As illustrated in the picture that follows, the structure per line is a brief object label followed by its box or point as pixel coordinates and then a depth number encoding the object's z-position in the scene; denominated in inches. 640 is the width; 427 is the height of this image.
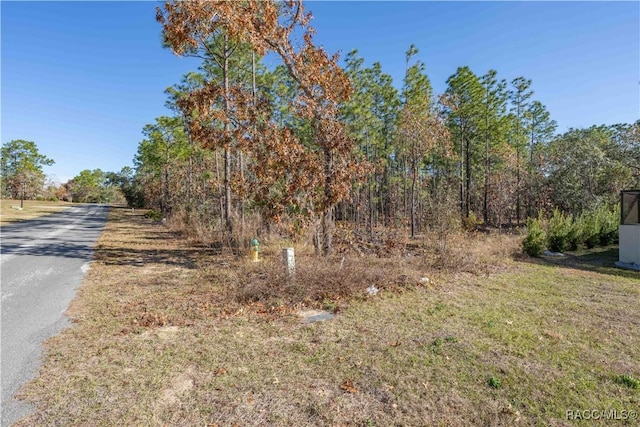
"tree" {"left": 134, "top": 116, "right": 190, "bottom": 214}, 794.2
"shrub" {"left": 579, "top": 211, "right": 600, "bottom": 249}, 485.4
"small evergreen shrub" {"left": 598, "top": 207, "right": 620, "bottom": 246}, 506.6
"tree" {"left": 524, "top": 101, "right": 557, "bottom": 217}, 801.6
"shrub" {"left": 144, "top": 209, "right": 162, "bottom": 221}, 880.3
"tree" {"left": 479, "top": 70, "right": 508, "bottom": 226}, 832.3
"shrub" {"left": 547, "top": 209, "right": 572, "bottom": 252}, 459.2
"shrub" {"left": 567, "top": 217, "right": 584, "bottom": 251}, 467.2
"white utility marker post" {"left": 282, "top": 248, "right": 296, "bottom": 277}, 240.0
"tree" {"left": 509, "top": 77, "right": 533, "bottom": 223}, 808.3
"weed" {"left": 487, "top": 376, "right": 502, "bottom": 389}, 122.8
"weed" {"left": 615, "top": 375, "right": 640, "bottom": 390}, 123.4
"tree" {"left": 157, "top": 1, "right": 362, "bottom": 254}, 291.9
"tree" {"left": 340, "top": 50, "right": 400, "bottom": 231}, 728.3
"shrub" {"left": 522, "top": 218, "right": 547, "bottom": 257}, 415.2
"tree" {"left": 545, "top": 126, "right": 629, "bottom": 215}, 673.6
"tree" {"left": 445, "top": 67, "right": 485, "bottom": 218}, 795.4
